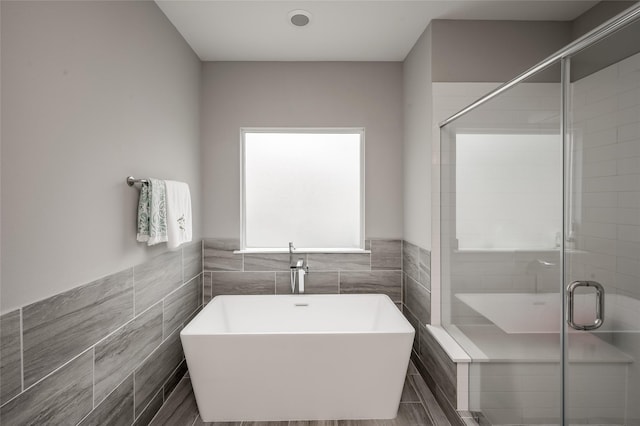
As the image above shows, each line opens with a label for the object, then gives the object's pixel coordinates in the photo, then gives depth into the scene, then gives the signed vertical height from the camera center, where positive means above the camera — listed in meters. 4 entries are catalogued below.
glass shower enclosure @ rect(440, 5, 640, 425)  1.20 -0.14
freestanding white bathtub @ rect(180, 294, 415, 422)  2.17 -1.03
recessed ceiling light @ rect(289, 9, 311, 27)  2.43 +1.33
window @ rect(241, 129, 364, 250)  3.42 +0.15
